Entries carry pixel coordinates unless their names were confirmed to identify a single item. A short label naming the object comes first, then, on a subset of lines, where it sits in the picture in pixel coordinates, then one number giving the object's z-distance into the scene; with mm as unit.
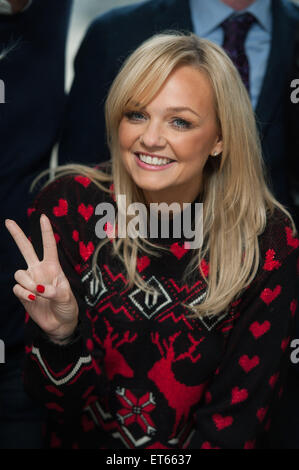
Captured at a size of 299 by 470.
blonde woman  1503
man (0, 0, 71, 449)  1615
